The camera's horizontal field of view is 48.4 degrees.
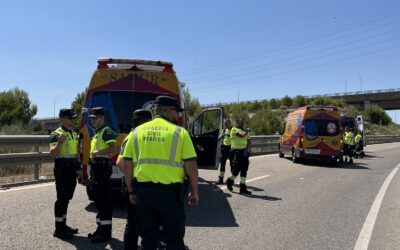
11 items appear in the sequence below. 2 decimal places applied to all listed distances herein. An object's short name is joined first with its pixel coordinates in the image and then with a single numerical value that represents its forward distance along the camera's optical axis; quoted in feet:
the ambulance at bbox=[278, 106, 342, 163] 60.64
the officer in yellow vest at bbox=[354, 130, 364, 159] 77.61
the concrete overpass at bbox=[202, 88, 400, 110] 312.15
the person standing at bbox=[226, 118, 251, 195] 33.57
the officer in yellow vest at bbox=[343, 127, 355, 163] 68.28
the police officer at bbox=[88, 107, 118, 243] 18.99
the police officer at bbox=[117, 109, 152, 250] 13.06
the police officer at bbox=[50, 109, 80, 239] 19.48
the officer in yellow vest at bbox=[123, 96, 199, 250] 11.94
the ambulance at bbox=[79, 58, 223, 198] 26.22
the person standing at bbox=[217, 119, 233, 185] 40.59
